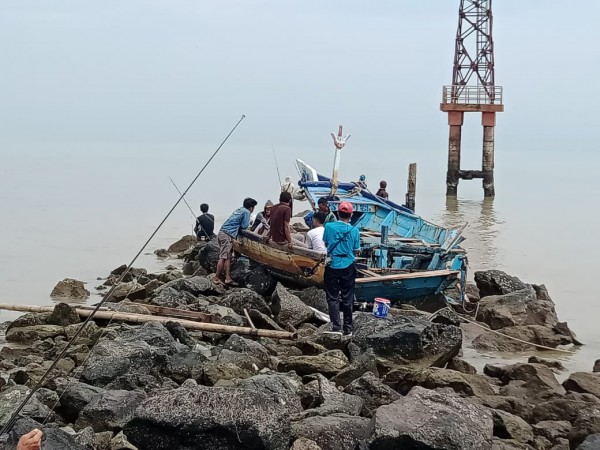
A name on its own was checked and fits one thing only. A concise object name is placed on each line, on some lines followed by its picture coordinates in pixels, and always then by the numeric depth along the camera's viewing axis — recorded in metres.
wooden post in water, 26.27
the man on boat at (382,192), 21.56
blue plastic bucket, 11.84
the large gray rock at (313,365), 8.93
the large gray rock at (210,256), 16.58
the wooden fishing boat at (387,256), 13.33
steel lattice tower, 37.19
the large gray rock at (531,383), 8.74
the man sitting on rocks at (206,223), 19.61
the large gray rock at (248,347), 9.33
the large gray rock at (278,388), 7.46
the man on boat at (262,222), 15.03
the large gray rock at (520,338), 12.28
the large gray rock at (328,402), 7.29
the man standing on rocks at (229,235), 14.98
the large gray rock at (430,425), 6.30
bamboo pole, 10.62
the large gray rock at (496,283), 15.00
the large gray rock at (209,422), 6.33
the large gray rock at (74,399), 7.57
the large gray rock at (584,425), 7.16
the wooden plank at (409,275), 13.01
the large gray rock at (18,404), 7.11
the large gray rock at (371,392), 7.73
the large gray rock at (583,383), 8.96
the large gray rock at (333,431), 6.60
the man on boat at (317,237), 13.38
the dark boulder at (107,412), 7.20
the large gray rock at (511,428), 7.26
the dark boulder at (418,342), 9.79
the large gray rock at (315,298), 12.89
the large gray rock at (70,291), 16.09
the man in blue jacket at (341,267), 10.32
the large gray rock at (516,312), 13.25
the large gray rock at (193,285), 13.66
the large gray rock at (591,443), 6.67
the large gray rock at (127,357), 8.38
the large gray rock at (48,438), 6.26
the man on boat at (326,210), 14.91
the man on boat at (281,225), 13.60
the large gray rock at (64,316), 11.16
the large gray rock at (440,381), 8.47
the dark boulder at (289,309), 11.76
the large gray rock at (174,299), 12.52
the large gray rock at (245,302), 12.20
